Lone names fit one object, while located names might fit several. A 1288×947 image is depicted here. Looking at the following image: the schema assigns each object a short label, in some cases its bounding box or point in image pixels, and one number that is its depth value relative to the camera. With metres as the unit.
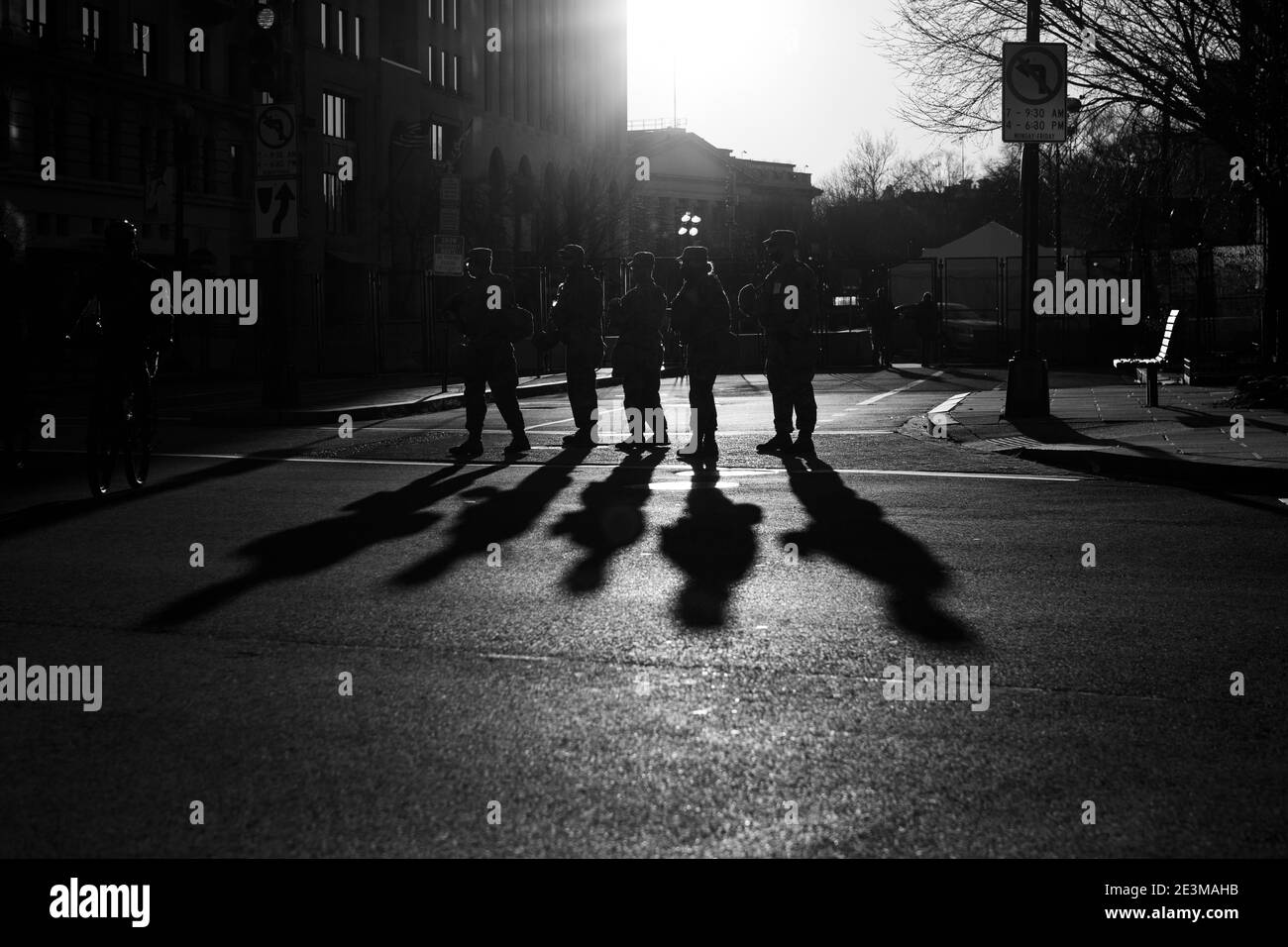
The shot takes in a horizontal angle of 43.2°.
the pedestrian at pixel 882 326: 38.09
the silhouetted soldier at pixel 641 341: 15.09
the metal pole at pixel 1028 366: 16.33
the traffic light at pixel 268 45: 17.72
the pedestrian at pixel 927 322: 38.19
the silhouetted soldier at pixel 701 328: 14.18
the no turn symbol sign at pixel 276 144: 18.22
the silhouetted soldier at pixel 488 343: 14.80
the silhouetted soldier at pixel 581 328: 15.36
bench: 18.17
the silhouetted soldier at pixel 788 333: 14.26
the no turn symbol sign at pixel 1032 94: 15.52
